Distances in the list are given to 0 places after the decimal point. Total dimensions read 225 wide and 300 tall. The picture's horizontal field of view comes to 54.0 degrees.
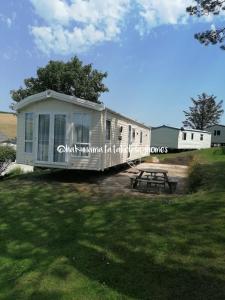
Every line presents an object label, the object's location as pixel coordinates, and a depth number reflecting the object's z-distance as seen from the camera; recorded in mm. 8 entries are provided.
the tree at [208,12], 6399
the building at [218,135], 34740
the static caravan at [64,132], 7984
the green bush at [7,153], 11871
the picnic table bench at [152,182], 7110
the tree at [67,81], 27476
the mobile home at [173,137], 26018
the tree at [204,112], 46095
